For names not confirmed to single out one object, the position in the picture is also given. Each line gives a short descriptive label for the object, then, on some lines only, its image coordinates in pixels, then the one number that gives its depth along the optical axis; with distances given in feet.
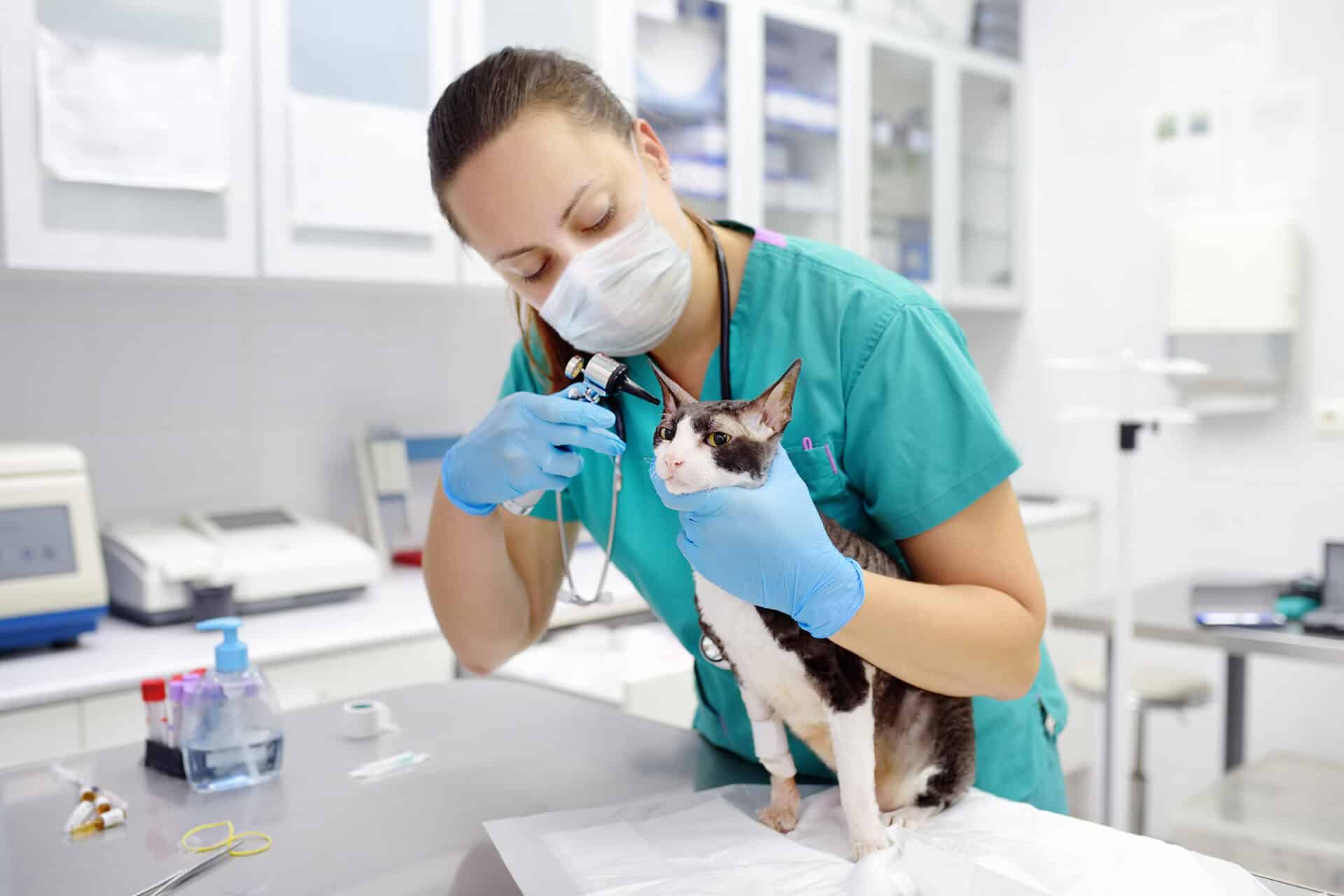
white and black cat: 2.73
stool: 8.89
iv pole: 7.07
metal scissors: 2.84
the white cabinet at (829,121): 8.63
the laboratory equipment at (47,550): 5.81
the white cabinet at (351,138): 6.82
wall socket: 9.73
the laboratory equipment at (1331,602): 7.11
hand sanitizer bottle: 3.60
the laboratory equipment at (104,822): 3.27
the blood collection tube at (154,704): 3.87
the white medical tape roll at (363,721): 4.09
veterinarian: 2.84
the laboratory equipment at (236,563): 6.57
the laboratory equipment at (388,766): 3.69
